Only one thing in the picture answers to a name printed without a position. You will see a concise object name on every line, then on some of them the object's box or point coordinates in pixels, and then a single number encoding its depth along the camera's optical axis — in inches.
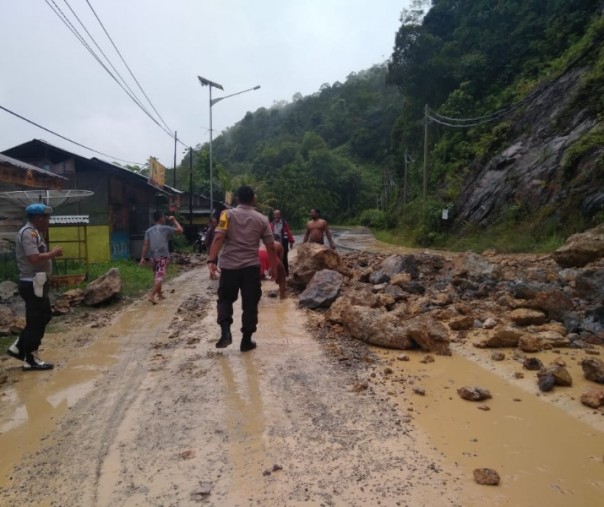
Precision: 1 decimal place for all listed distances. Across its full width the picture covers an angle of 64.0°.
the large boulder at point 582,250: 276.1
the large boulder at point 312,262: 350.9
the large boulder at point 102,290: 338.0
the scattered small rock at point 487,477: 101.8
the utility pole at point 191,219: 977.5
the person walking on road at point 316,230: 394.3
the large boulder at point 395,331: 198.5
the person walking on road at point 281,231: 401.1
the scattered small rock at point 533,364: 169.8
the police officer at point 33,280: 184.9
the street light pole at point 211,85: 932.0
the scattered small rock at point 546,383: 150.1
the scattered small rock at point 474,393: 147.3
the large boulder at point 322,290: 295.4
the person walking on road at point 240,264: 203.6
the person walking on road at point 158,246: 344.8
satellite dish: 389.4
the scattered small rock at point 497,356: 185.6
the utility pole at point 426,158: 952.9
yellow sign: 729.8
